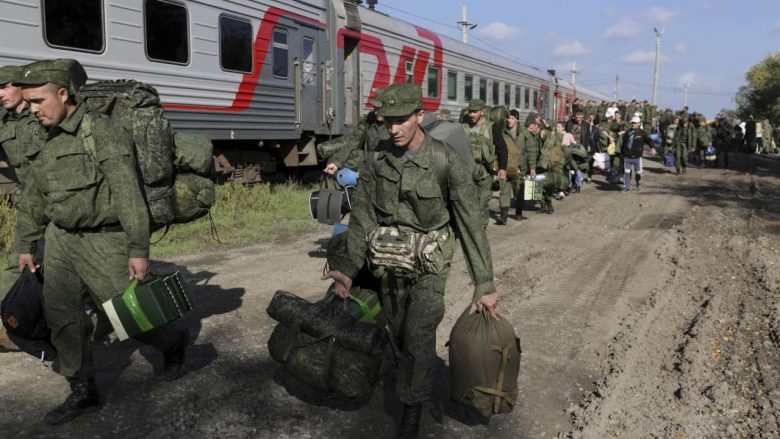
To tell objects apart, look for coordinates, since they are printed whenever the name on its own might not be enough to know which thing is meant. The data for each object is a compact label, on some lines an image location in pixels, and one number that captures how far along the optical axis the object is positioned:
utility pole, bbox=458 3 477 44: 36.72
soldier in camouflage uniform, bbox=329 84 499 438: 3.11
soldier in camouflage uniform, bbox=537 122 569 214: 11.29
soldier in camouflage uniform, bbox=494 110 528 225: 10.03
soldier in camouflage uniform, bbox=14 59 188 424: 3.18
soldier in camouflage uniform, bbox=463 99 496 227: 7.79
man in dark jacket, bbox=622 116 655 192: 14.02
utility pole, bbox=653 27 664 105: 45.22
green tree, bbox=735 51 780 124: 39.94
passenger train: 7.71
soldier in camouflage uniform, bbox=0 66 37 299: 3.74
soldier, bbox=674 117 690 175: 19.16
